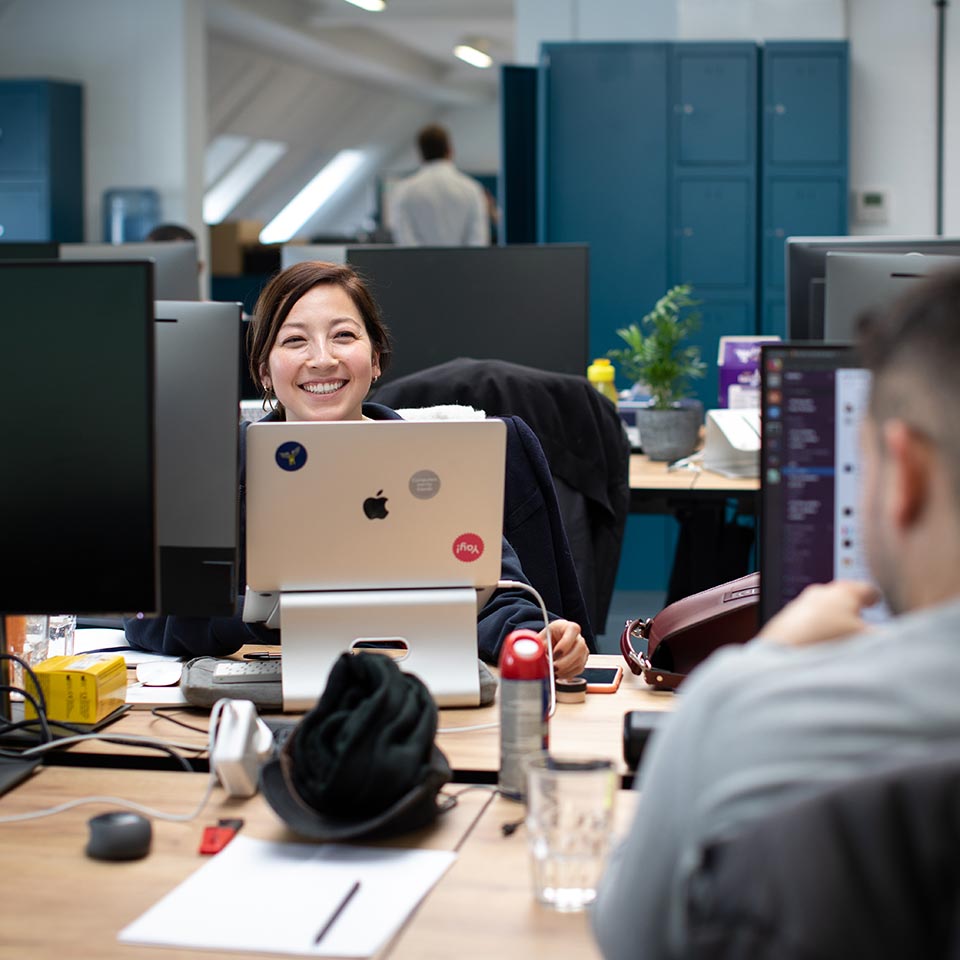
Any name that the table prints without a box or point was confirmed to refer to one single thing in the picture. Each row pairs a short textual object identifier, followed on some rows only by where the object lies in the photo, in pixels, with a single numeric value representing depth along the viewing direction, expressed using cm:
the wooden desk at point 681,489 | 312
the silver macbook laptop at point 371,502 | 157
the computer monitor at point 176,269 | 321
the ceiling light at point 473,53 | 1111
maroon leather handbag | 164
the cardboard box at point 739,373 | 345
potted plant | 339
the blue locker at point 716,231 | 561
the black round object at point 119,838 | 118
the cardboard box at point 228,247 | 988
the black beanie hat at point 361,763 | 120
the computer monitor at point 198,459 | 152
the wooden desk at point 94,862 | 104
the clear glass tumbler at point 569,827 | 106
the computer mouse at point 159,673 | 172
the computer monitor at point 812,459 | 132
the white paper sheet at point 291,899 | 102
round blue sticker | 157
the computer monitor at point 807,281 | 256
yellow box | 155
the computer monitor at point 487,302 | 339
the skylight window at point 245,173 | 1306
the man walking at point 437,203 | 684
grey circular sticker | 159
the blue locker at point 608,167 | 554
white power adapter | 132
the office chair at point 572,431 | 252
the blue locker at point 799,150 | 554
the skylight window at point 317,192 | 1486
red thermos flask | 129
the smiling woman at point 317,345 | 207
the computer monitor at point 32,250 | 367
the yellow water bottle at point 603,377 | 364
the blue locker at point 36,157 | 771
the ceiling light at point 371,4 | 898
